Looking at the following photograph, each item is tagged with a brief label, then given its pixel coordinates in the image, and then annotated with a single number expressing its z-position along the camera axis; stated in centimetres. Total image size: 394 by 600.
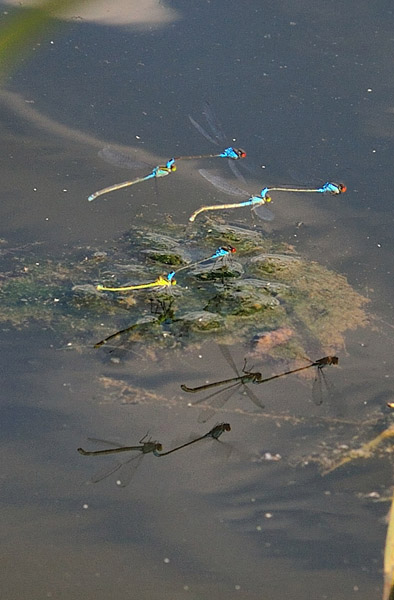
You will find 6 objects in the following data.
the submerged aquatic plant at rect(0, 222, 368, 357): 553
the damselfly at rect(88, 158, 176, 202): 691
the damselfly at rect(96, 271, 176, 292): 585
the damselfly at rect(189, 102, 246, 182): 727
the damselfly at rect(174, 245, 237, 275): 607
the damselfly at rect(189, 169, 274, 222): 676
